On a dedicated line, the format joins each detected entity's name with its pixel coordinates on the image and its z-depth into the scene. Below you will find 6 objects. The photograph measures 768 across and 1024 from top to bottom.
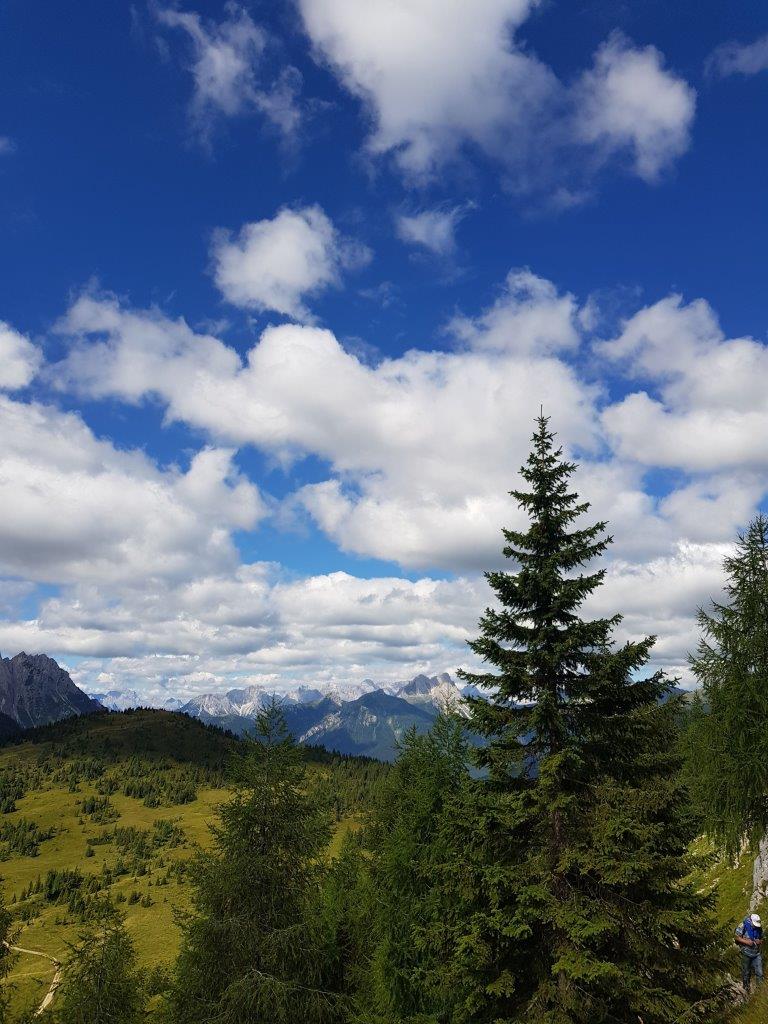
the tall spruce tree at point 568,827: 11.59
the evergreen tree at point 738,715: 21.52
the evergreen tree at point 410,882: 24.17
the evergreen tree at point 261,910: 16.23
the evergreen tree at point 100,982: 30.44
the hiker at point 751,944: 16.09
